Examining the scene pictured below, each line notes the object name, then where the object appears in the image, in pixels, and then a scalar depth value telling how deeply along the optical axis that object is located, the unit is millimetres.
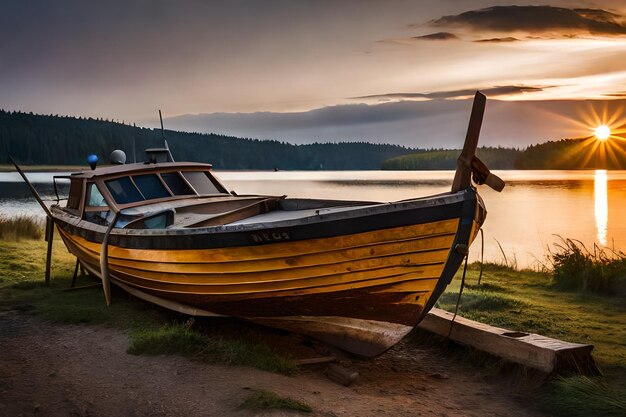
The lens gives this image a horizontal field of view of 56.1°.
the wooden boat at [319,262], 6344
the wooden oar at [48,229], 10977
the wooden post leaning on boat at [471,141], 6324
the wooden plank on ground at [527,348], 6637
